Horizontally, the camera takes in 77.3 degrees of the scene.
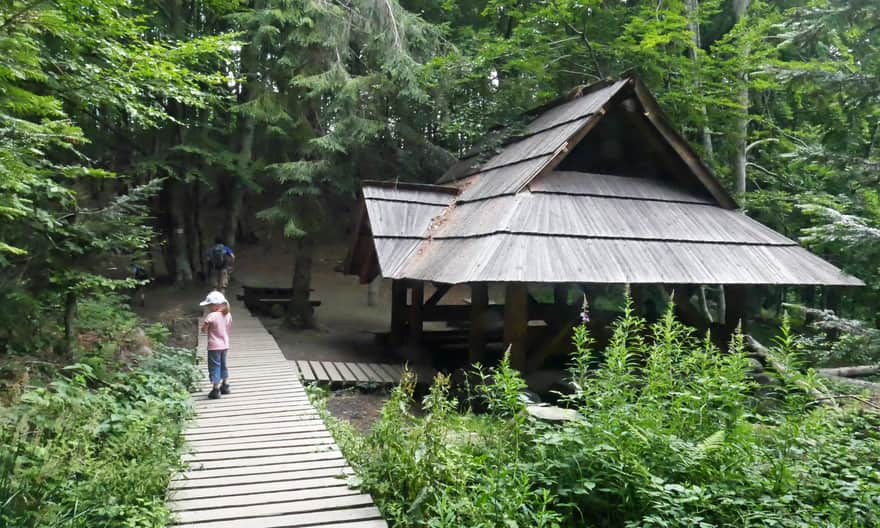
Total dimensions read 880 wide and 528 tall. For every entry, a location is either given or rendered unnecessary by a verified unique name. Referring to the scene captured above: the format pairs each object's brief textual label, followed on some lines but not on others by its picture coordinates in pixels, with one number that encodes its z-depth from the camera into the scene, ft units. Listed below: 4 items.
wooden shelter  24.16
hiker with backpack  48.78
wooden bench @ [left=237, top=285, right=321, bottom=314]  50.62
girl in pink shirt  21.38
